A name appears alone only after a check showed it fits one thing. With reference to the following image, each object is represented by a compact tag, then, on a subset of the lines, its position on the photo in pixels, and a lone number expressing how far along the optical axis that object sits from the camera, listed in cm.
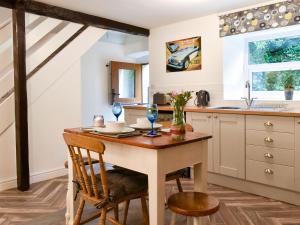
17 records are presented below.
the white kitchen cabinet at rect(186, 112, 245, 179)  306
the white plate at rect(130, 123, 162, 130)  210
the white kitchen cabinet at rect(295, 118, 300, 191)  260
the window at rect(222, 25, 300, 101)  345
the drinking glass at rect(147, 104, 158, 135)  184
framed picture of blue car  405
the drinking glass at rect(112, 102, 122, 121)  217
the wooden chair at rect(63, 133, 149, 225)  165
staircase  326
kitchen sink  318
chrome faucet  342
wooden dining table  156
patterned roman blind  304
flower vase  179
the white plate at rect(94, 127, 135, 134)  186
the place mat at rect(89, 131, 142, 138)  178
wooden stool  146
